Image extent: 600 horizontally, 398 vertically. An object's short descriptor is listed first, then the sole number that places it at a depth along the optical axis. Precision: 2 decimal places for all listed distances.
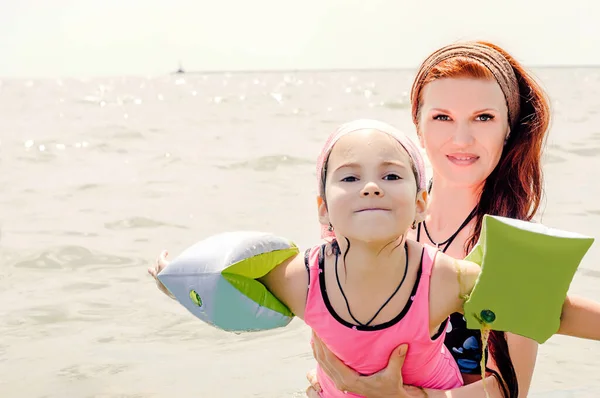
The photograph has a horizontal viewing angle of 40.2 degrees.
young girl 2.21
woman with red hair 2.81
